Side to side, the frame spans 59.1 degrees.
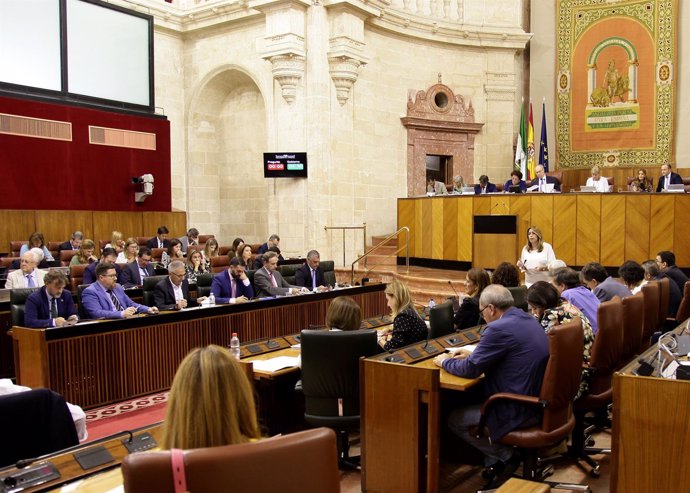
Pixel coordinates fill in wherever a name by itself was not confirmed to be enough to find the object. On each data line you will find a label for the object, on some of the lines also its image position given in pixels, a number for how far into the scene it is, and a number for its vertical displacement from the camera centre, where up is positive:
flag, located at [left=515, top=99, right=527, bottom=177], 12.95 +1.46
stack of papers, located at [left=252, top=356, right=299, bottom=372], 3.75 -0.93
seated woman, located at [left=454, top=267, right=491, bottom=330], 4.73 -0.68
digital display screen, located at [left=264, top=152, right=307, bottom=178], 11.95 +1.03
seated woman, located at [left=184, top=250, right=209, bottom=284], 7.79 -0.62
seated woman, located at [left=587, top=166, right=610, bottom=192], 9.83 +0.55
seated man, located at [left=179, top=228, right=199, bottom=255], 10.73 -0.39
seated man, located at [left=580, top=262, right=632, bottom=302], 4.99 -0.59
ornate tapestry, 13.10 +2.96
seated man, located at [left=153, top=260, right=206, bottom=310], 6.04 -0.76
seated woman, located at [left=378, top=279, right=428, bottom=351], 4.02 -0.71
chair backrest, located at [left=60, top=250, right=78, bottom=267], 9.09 -0.58
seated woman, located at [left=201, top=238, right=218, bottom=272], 9.04 -0.48
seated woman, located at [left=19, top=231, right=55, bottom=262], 8.72 -0.39
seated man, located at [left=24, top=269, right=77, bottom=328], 5.09 -0.75
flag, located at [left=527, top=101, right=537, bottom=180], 12.94 +1.44
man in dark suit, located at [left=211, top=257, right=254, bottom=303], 6.78 -0.74
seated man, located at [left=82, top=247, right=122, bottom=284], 7.07 -0.56
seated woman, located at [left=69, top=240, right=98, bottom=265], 8.15 -0.52
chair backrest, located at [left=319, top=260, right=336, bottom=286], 8.35 -0.79
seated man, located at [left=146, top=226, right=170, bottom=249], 10.68 -0.43
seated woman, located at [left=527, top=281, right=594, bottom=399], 3.70 -0.59
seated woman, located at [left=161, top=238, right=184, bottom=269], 8.80 -0.49
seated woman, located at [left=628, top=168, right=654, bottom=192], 10.23 +0.51
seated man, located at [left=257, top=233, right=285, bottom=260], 9.93 -0.42
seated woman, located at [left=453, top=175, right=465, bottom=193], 11.17 +0.56
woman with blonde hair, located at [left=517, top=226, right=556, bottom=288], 7.50 -0.54
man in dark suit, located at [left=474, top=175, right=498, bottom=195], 10.59 +0.49
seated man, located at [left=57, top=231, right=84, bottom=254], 9.77 -0.41
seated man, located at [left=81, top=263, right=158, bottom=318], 5.54 -0.77
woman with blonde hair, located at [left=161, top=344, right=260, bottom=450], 1.54 -0.49
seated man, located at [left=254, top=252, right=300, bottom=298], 7.23 -0.78
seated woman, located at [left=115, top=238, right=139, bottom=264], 8.48 -0.47
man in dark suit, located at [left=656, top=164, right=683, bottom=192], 9.98 +0.59
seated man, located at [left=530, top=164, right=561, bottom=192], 10.00 +0.57
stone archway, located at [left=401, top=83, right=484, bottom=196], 13.98 +1.98
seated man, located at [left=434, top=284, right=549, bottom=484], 3.20 -0.81
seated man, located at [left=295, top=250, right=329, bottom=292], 7.88 -0.77
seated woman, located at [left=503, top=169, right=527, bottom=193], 10.26 +0.54
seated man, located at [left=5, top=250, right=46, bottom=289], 6.70 -0.64
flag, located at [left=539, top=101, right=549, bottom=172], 13.59 +1.57
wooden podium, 9.66 -0.39
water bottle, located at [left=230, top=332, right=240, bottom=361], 3.96 -0.86
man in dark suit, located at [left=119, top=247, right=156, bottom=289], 7.64 -0.69
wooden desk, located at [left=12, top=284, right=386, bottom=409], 4.81 -1.15
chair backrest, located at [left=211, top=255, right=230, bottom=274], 8.48 -0.66
